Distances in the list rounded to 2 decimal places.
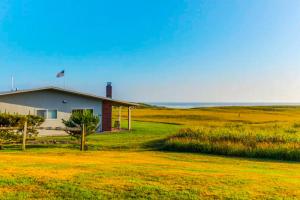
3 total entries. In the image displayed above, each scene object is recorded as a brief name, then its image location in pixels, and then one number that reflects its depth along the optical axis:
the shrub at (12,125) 19.83
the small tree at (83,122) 21.19
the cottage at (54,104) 26.83
